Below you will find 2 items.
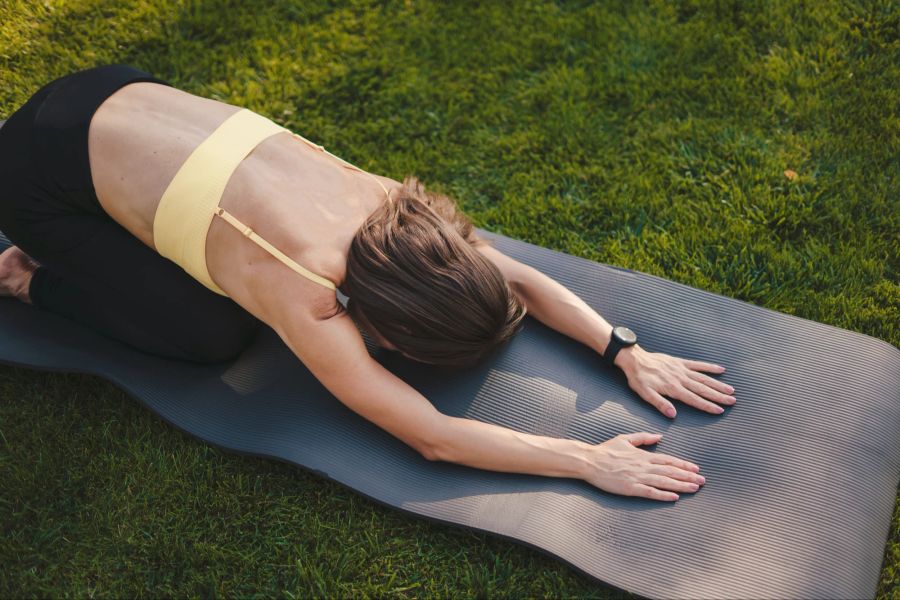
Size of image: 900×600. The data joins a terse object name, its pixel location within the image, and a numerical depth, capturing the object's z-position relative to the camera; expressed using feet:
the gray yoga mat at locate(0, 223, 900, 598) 8.07
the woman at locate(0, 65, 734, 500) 8.04
